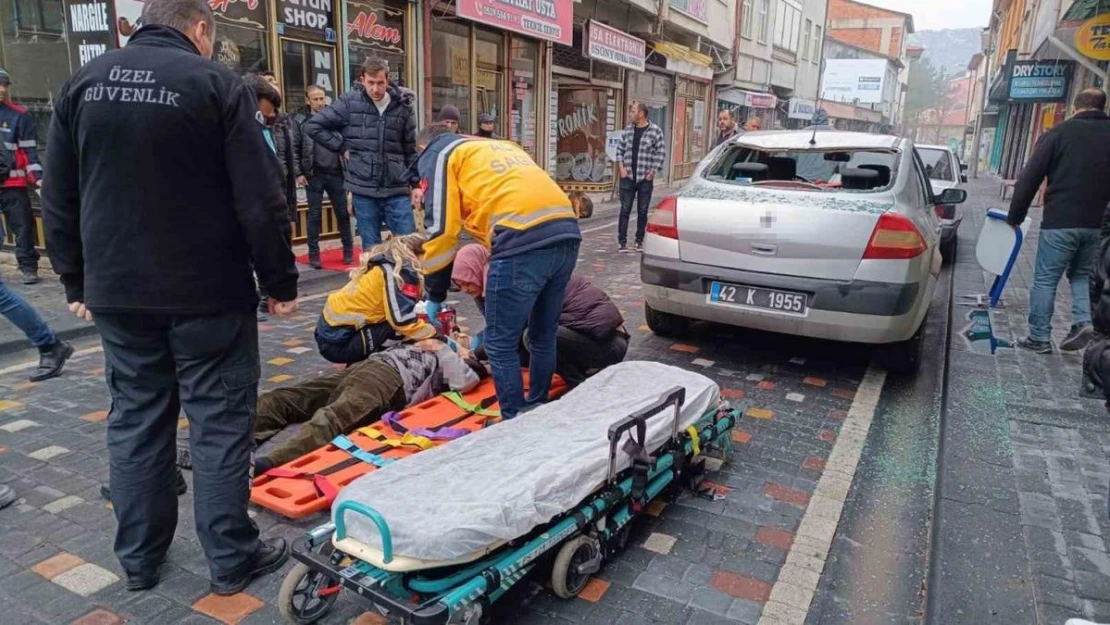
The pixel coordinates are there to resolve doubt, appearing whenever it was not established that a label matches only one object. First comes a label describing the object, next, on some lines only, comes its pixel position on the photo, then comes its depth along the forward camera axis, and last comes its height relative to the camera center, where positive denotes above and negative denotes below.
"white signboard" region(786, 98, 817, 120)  33.25 +1.89
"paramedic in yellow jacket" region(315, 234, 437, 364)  4.02 -0.90
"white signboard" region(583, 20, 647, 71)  13.88 +1.94
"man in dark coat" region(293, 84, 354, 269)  7.91 -0.46
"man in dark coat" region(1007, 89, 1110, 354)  5.19 -0.30
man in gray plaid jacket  9.67 -0.20
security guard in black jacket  2.25 -0.38
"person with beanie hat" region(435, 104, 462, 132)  5.85 +0.23
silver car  4.30 -0.60
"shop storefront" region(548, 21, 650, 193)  15.15 +0.79
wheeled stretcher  2.12 -1.14
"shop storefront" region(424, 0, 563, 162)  11.20 +1.31
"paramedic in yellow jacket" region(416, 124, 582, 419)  3.35 -0.37
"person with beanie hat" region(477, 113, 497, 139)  10.01 +0.23
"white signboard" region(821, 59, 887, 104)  51.53 +5.00
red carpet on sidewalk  8.40 -1.40
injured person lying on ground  3.56 -1.30
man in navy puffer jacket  6.62 -0.01
